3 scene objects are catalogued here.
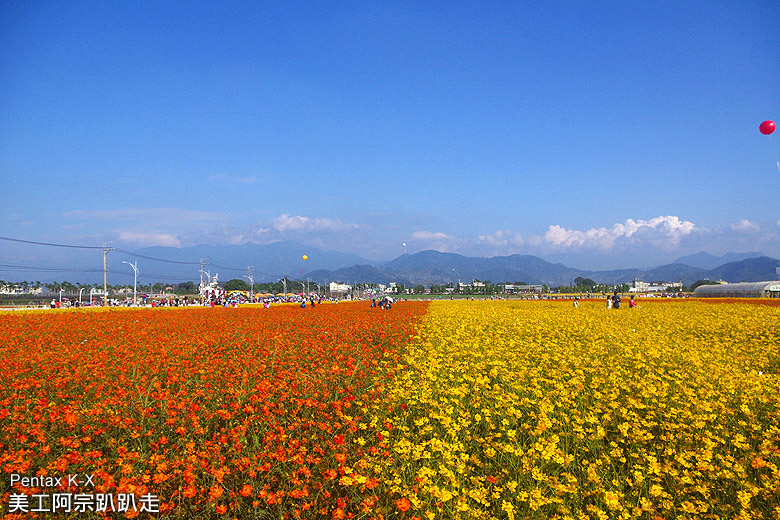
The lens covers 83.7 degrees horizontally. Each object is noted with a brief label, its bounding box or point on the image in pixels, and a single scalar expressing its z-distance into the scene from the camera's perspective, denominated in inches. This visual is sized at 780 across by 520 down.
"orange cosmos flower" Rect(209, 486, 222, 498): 127.2
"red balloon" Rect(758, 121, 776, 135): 490.5
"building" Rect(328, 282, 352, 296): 6672.2
